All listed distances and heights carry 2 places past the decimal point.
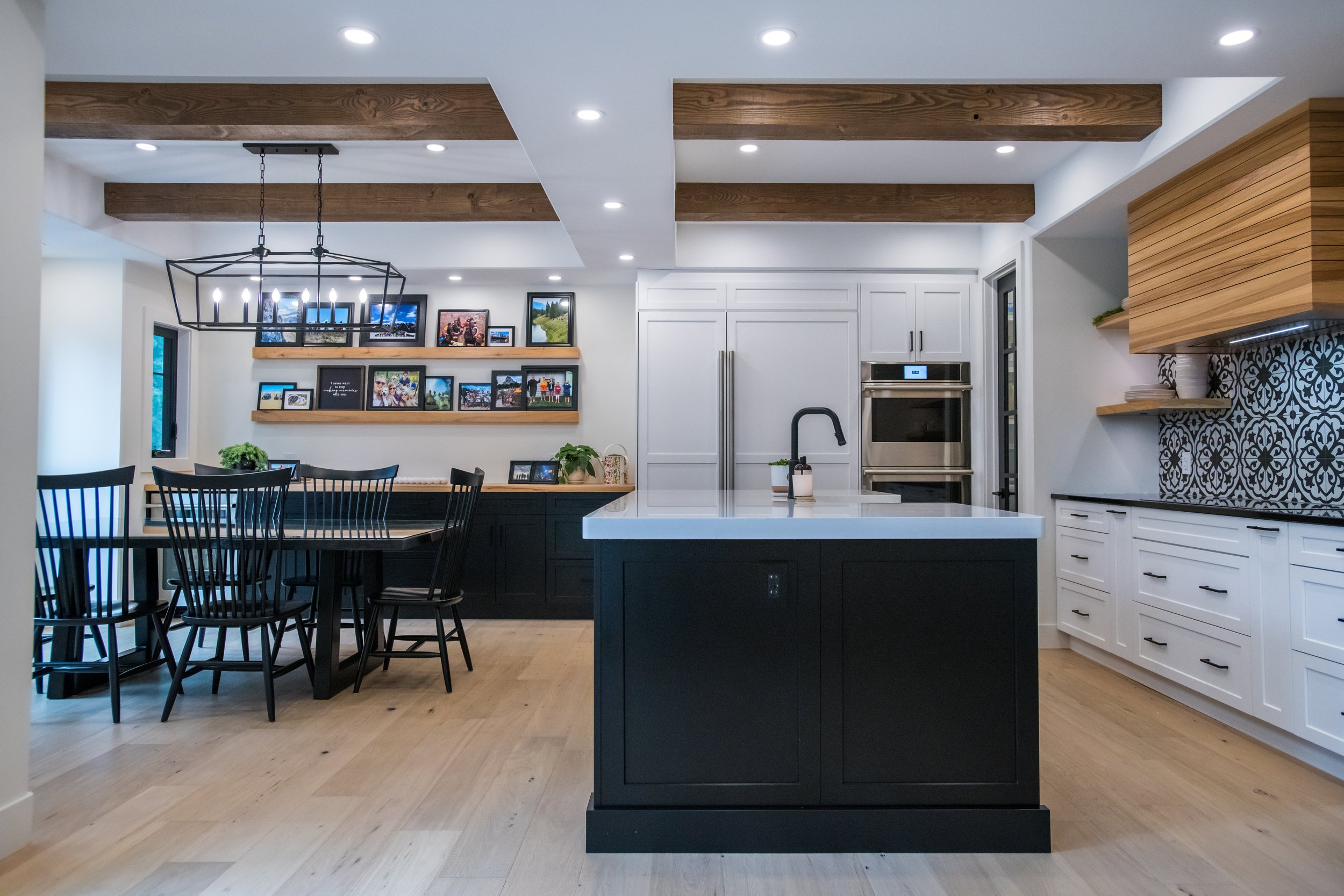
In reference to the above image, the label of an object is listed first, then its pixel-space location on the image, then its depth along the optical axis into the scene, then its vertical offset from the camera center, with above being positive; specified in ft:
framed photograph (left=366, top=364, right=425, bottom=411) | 19.71 +1.67
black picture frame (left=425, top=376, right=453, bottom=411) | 19.72 +1.55
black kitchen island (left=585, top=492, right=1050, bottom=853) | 7.11 -2.03
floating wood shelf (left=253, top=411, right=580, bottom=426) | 19.44 +0.94
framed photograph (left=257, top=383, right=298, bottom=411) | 19.70 +1.46
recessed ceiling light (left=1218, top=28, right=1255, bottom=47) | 7.72 +4.07
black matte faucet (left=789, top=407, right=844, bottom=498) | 9.80 +0.27
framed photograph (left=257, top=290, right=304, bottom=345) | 19.39 +3.45
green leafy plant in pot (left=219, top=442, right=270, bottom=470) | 15.71 -0.02
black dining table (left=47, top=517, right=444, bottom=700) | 11.02 -1.88
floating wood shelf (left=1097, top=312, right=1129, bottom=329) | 13.60 +2.33
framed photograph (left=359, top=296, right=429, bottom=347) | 19.51 +3.40
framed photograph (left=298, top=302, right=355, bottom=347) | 19.45 +2.98
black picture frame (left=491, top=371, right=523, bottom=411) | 19.69 +1.60
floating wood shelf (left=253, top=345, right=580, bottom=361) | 19.33 +2.50
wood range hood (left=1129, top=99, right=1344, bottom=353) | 9.11 +2.78
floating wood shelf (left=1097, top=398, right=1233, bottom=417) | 12.88 +0.85
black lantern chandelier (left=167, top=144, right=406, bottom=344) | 18.17 +3.97
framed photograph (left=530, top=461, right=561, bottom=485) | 19.39 -0.39
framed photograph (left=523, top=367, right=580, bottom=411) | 19.61 +1.60
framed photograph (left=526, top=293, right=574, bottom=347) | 19.66 +3.36
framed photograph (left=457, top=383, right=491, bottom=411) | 19.71 +1.41
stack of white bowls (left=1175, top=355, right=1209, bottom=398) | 13.32 +1.33
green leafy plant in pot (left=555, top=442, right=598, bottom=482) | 18.75 -0.13
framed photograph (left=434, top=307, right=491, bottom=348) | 19.69 +3.13
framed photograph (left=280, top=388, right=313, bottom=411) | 19.74 +1.35
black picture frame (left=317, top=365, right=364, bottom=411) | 19.75 +1.65
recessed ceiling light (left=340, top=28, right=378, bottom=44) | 7.77 +4.10
